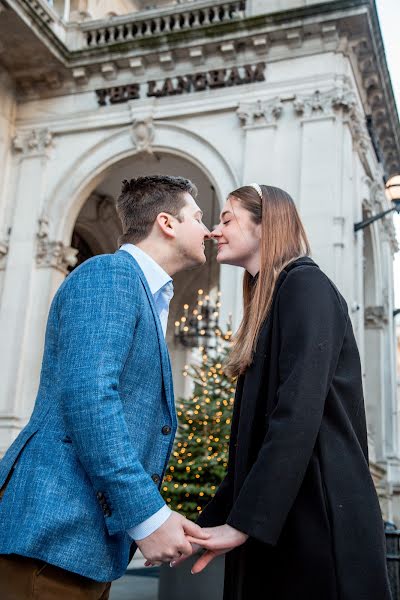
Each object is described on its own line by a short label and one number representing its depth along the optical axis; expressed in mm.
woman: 2041
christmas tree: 7375
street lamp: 12078
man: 1937
